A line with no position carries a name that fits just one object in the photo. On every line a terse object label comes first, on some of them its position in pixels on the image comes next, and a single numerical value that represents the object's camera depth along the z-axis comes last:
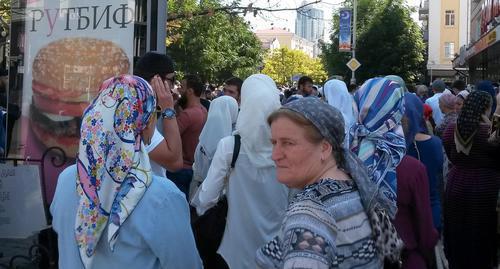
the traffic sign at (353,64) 29.49
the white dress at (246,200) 4.09
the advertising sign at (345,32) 32.64
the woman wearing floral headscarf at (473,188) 5.62
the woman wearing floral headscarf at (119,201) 2.43
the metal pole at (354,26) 36.00
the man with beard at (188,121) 5.87
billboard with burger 5.25
